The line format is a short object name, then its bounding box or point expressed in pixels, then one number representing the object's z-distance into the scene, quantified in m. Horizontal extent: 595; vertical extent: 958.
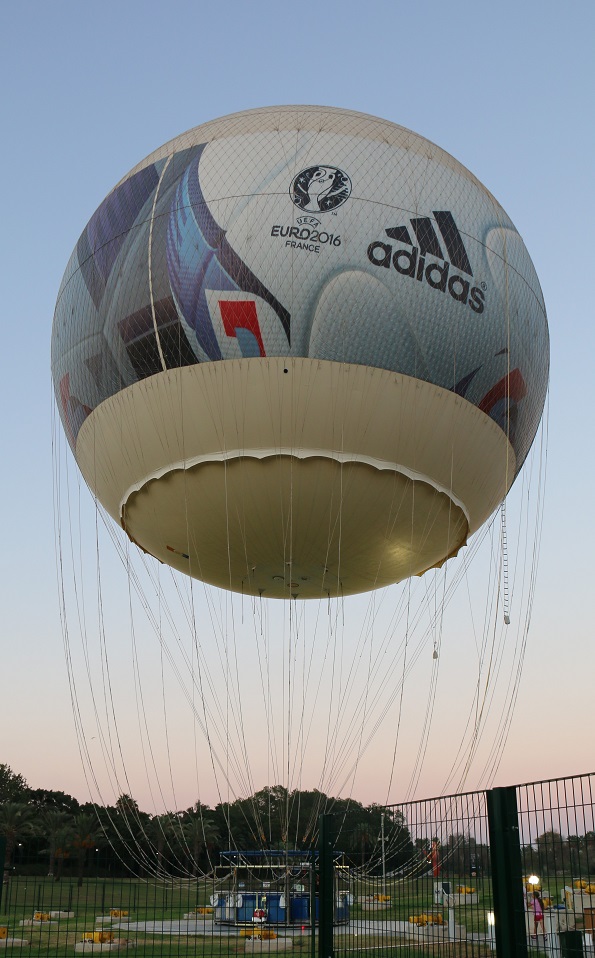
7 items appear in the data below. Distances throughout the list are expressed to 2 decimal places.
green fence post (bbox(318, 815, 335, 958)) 9.61
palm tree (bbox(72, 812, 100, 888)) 42.42
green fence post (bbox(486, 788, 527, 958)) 6.70
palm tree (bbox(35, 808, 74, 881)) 41.82
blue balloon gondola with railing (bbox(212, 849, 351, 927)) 9.93
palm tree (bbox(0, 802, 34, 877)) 43.50
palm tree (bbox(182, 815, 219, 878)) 49.09
